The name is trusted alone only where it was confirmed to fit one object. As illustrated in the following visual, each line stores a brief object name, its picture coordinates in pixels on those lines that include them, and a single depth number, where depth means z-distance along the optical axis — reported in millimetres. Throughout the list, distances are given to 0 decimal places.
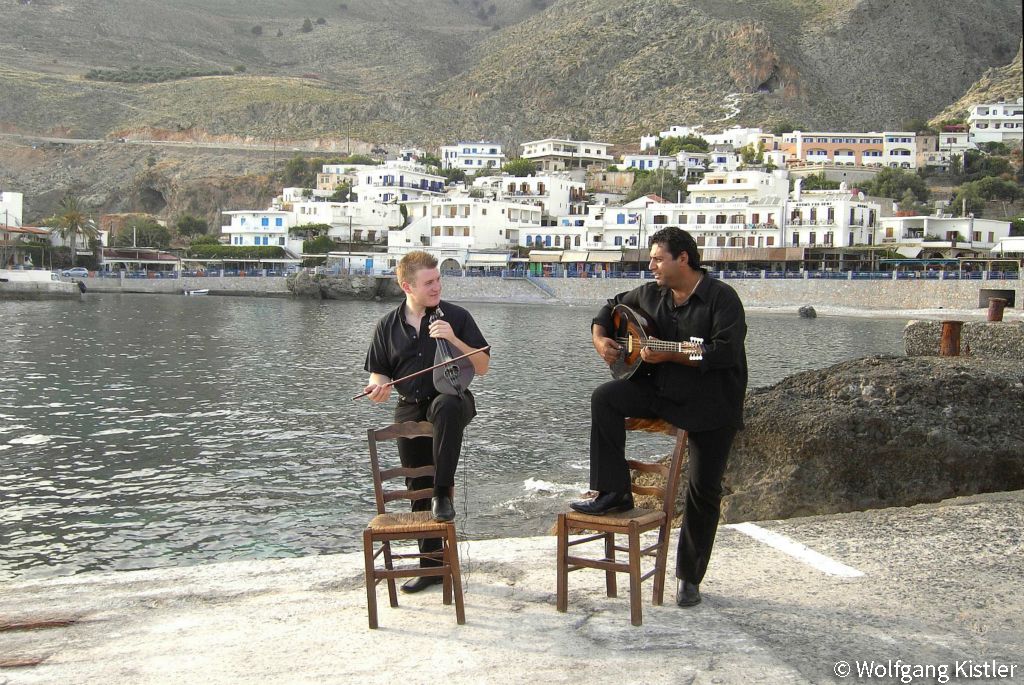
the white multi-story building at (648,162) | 118506
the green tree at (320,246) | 90688
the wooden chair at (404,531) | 4805
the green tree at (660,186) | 104000
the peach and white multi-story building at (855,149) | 123188
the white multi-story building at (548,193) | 98562
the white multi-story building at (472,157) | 130875
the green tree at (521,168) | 116250
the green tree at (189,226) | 108812
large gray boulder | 8148
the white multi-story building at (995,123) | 120812
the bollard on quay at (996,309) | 15930
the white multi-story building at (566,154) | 124450
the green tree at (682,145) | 125062
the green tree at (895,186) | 103062
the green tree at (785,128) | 139500
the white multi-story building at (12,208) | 87275
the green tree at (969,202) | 92438
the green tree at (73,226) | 91125
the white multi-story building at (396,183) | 99375
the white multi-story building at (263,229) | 93894
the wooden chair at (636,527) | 4773
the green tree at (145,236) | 101750
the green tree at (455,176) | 121575
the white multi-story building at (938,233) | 75500
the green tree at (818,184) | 102188
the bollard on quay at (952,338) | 11641
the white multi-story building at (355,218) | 93938
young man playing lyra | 5211
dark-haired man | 4957
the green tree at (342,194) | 104338
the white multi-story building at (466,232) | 87375
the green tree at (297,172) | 122750
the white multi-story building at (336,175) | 113125
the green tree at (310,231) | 93119
